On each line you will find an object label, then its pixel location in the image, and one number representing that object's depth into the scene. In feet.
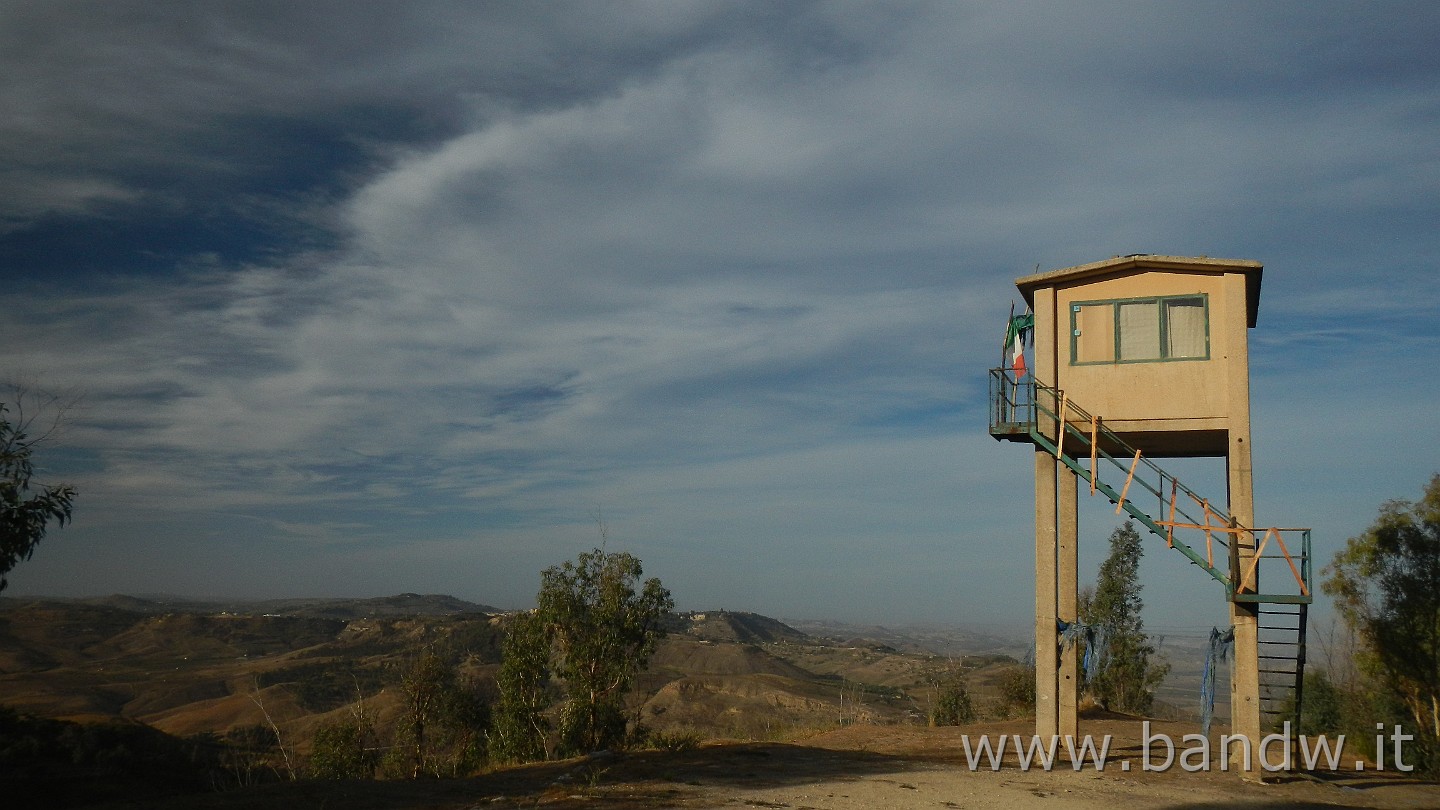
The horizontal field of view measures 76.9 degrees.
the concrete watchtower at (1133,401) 55.47
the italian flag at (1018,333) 64.39
